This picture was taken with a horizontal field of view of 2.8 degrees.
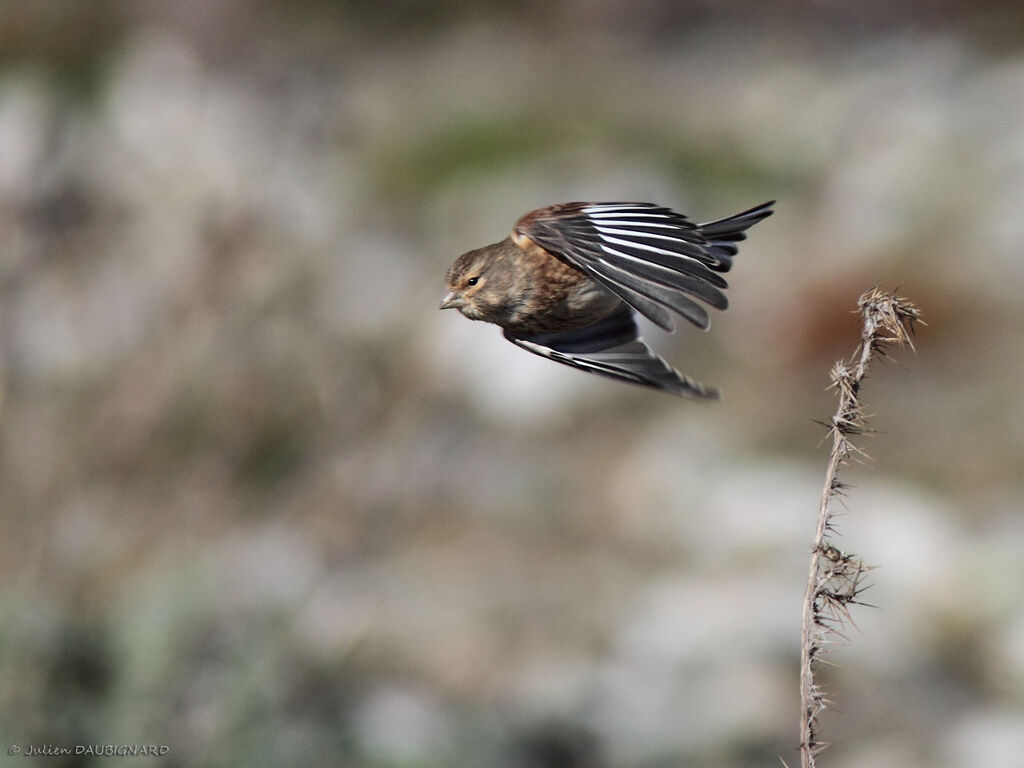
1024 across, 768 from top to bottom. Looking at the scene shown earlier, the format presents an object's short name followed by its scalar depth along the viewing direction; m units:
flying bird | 6.94
